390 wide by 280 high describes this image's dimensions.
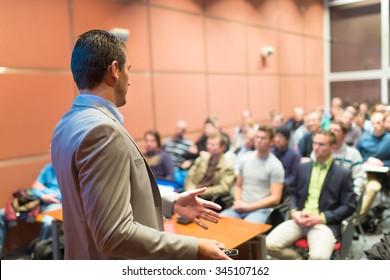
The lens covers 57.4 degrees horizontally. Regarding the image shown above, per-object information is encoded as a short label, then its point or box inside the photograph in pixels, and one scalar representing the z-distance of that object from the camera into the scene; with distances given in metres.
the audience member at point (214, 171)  3.16
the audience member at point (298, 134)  5.03
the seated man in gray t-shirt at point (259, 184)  2.84
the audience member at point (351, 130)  4.57
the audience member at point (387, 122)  3.79
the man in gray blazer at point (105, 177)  0.96
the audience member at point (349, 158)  3.13
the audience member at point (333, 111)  5.57
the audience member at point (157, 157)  3.84
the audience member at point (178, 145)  4.64
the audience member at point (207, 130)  5.03
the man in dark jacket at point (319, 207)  2.51
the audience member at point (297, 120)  6.34
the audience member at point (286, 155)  3.46
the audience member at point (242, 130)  5.48
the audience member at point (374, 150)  3.14
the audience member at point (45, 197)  2.98
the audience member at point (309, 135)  4.24
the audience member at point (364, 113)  4.86
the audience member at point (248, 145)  4.25
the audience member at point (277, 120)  5.37
